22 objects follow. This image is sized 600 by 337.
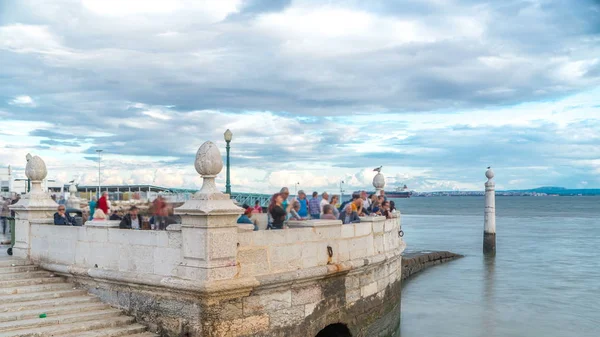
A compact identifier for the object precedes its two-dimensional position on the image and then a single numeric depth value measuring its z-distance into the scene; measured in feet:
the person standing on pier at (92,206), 41.54
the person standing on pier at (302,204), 41.57
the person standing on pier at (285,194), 36.82
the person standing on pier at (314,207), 42.22
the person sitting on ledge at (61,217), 35.96
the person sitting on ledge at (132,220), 32.73
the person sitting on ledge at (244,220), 31.07
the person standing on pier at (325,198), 43.06
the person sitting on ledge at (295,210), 39.02
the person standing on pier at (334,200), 42.80
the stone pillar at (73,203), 63.47
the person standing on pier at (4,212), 70.34
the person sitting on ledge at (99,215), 33.22
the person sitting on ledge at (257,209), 45.46
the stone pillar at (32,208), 36.58
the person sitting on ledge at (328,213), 35.24
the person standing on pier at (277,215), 32.91
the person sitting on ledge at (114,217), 35.15
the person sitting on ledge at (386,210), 45.96
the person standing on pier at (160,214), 32.07
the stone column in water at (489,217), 92.95
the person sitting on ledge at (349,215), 39.11
